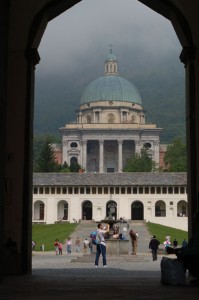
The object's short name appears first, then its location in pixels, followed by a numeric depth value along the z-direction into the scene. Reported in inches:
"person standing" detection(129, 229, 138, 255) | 1266.0
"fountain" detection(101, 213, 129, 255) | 1262.3
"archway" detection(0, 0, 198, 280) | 500.7
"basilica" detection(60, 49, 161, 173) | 5098.4
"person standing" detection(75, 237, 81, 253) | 1557.6
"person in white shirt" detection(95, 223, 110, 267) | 727.7
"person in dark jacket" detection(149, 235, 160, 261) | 1119.0
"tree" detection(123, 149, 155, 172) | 4114.2
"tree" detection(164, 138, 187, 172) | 4049.5
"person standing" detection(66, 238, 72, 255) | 1465.3
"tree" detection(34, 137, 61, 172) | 4138.8
